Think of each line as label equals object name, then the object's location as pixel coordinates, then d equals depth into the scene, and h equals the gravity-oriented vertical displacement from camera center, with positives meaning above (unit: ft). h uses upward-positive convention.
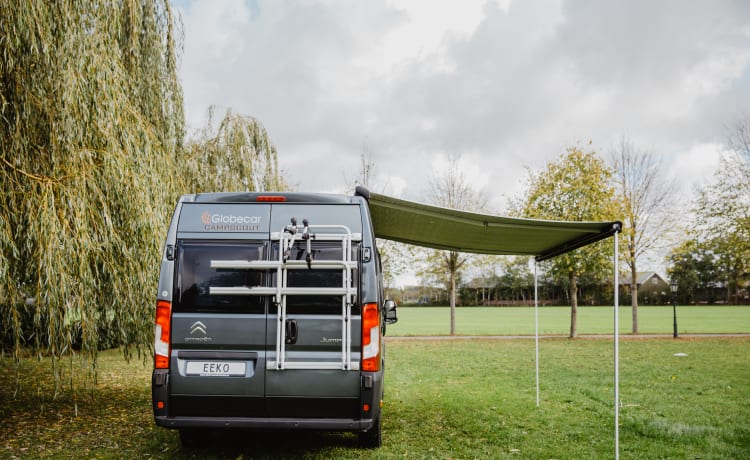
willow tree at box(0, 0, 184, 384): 17.17 +3.20
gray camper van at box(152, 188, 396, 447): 13.92 -1.60
